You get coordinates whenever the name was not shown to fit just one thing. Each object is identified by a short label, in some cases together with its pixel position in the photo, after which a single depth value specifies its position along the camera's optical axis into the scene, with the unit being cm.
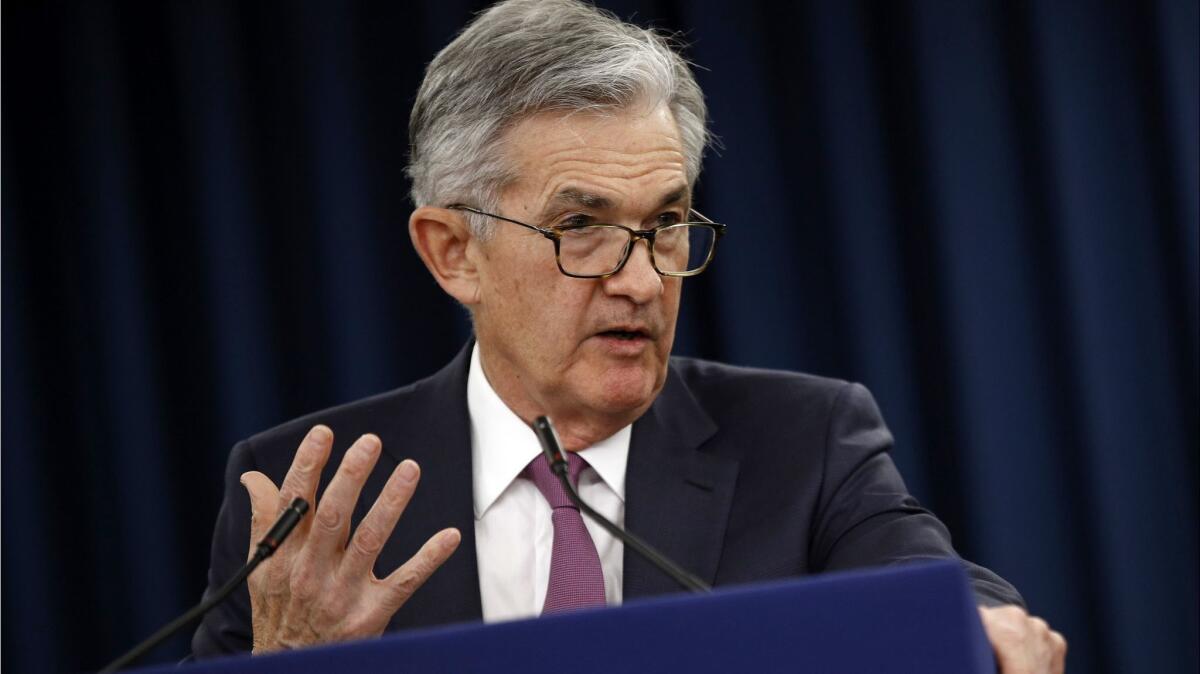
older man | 567
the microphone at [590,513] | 536
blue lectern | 525
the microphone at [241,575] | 535
